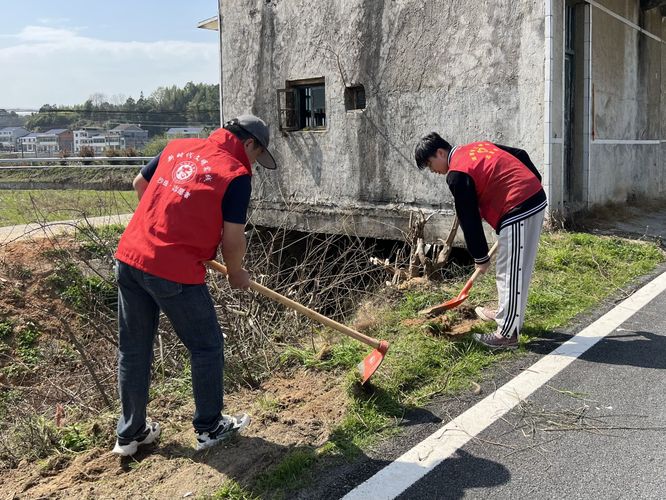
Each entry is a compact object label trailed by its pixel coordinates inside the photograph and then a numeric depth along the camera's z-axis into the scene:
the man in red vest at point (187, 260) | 3.15
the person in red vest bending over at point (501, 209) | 4.64
